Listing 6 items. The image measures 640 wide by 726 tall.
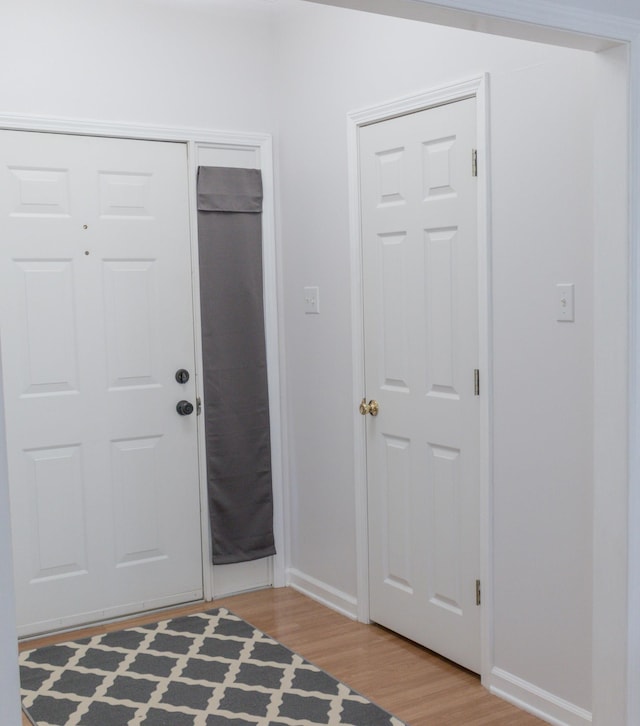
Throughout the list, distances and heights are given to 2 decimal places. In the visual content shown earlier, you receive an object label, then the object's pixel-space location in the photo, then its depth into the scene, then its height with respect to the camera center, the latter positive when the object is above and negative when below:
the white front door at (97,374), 3.61 -0.29
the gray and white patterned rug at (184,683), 2.95 -1.35
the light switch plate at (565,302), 2.69 -0.03
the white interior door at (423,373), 3.13 -0.29
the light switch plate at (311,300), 3.92 -0.01
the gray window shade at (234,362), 3.96 -0.28
